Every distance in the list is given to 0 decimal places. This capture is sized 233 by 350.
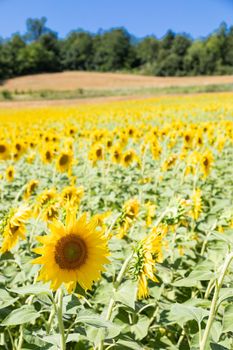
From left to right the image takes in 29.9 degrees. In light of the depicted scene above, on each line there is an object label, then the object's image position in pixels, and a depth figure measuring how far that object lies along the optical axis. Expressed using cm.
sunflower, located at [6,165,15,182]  458
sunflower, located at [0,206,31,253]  185
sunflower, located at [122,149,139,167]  471
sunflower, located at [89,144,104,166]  497
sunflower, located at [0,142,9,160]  548
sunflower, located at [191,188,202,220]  286
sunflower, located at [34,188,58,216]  261
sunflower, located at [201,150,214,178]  421
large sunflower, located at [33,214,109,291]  140
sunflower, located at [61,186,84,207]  280
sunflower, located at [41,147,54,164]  515
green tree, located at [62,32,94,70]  8260
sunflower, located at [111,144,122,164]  485
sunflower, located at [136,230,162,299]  153
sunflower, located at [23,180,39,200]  333
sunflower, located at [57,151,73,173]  452
